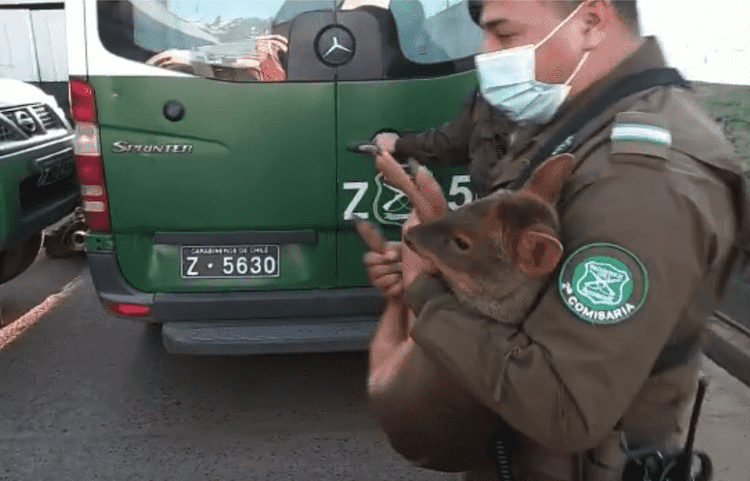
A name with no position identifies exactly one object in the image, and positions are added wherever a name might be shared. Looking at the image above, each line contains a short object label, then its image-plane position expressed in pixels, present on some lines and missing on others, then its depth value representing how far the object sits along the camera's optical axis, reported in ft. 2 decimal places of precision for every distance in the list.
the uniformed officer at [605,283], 2.95
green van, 9.26
